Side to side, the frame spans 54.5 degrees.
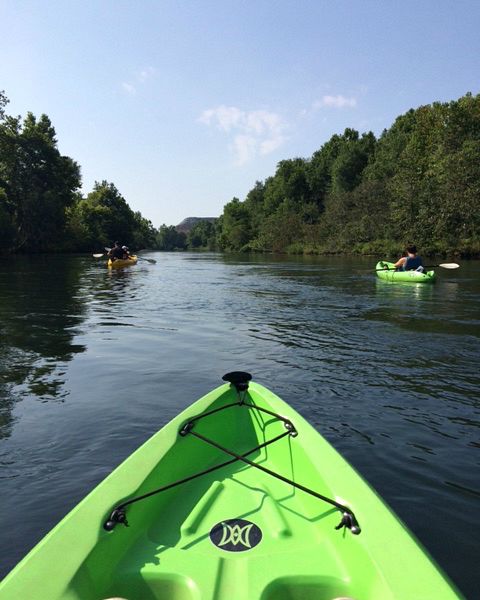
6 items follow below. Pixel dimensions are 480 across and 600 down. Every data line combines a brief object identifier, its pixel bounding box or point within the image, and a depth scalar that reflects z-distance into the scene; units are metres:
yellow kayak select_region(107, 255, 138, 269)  32.09
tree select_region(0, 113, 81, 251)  57.66
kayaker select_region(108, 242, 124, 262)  32.75
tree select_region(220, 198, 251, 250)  96.00
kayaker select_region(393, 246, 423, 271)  20.83
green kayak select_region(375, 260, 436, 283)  19.84
